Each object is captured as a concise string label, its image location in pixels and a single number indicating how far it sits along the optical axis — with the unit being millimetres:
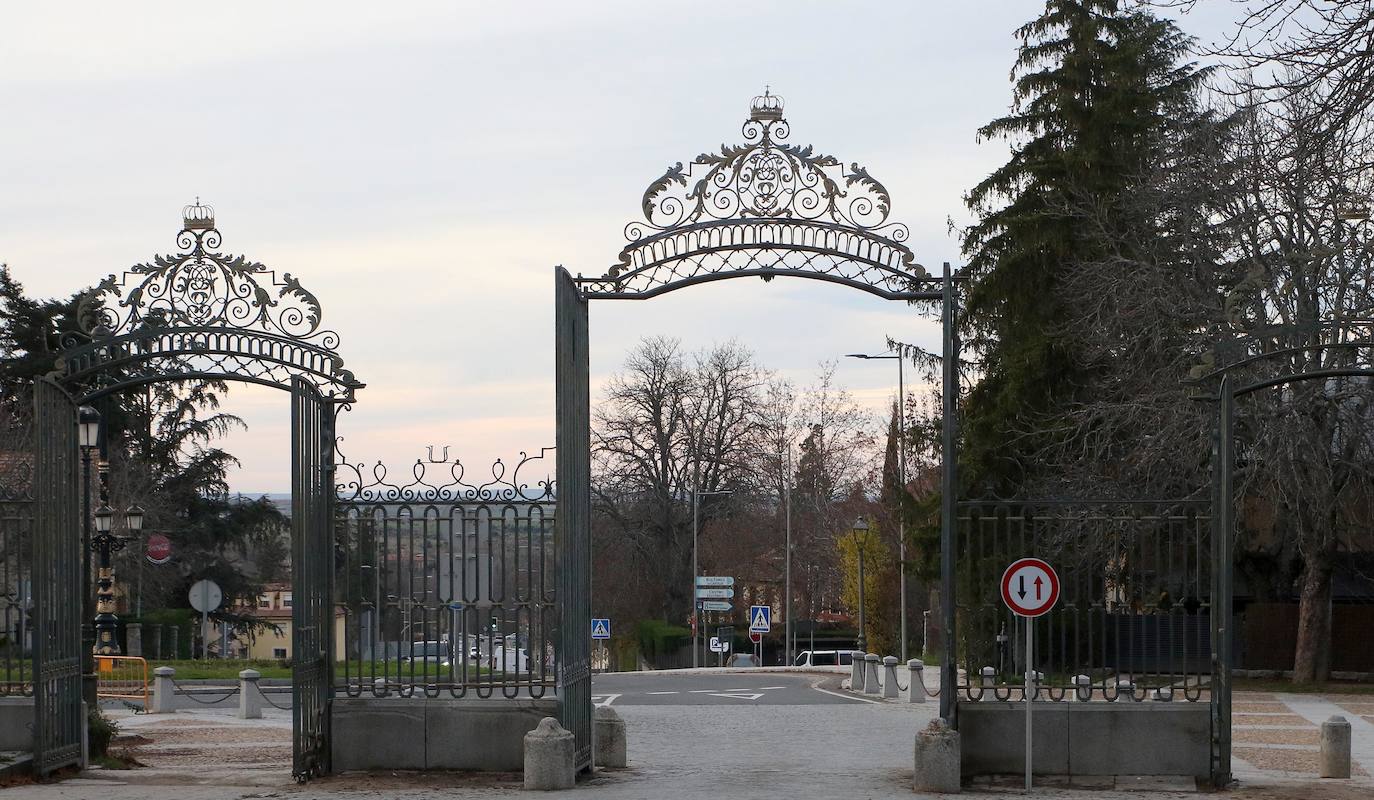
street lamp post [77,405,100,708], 18406
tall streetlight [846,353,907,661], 39750
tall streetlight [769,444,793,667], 56306
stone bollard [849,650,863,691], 34641
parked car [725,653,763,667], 58641
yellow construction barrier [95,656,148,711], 30312
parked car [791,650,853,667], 61688
